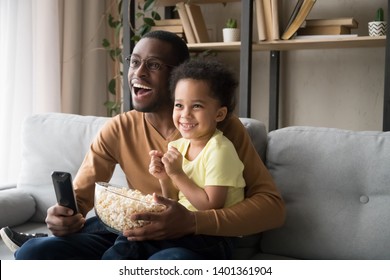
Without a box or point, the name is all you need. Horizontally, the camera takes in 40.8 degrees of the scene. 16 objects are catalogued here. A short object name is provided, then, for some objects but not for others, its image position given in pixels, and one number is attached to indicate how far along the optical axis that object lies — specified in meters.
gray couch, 1.39
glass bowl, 1.15
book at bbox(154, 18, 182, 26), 2.61
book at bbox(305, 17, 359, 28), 2.31
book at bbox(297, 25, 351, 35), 2.31
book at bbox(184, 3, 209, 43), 2.52
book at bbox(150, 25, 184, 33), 2.59
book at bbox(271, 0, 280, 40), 2.35
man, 1.18
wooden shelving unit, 2.00
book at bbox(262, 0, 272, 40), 2.39
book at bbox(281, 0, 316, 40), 2.27
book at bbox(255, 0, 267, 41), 2.40
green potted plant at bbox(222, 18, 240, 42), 2.53
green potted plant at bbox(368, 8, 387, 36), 2.27
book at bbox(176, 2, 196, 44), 2.53
